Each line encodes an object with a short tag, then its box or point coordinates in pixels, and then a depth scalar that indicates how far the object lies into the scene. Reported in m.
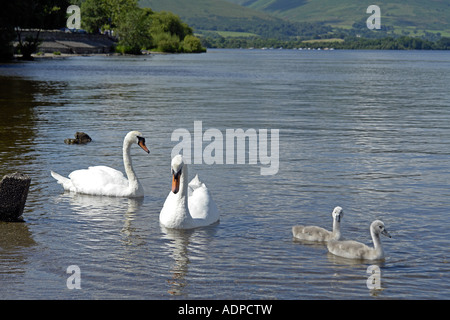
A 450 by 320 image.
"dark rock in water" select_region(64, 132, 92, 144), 22.30
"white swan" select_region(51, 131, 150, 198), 15.03
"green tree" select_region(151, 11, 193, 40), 190.00
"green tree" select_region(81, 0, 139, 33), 179.79
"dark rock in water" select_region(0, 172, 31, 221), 12.71
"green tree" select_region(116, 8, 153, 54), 155.81
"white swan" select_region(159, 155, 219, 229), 12.31
